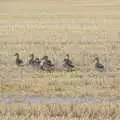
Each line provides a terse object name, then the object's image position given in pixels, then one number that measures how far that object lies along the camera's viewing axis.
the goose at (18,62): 23.12
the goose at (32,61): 22.61
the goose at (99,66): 21.98
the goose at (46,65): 22.06
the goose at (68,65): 22.11
